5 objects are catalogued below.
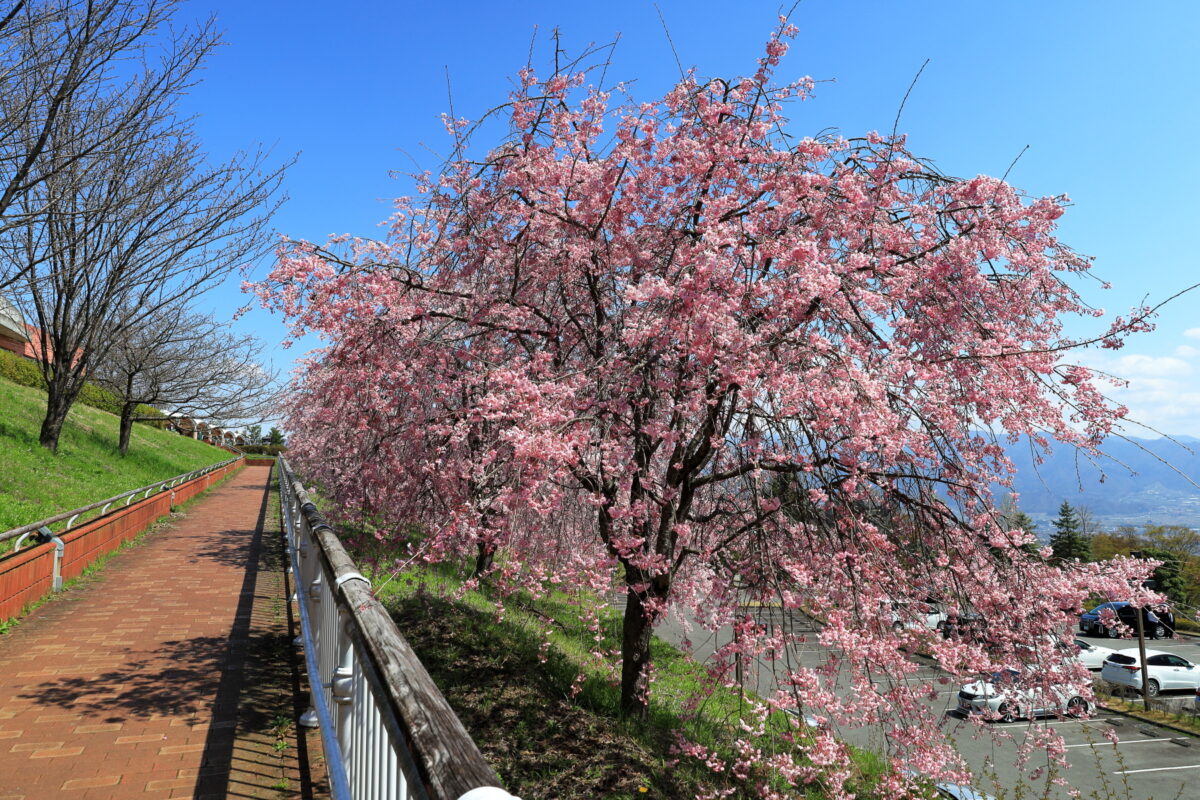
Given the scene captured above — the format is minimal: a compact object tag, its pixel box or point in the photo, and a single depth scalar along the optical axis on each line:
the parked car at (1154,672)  26.02
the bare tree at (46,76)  8.18
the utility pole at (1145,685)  24.25
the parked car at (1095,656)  28.00
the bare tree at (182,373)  23.83
